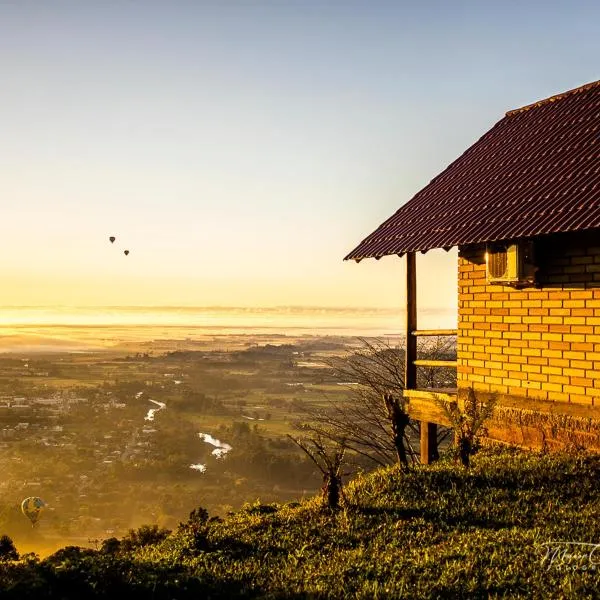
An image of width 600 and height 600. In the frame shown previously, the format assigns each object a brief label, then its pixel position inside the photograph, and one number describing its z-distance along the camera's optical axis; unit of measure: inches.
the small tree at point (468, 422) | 418.6
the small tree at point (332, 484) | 378.9
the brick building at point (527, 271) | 386.6
